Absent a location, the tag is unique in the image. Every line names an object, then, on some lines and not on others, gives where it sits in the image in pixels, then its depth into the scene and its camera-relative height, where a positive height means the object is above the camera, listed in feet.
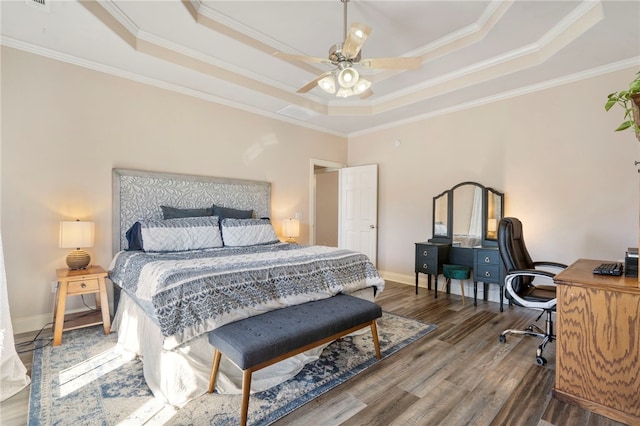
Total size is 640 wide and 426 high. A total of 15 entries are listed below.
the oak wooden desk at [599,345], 5.38 -2.48
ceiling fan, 7.55 +3.98
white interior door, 17.22 +0.20
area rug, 5.52 -3.82
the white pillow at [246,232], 11.38 -0.85
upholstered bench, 5.27 -2.43
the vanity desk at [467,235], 12.53 -1.01
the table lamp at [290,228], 14.80 -0.82
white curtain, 6.24 -3.27
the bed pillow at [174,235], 9.80 -0.85
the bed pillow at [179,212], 11.39 -0.07
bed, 6.07 -1.58
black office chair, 7.83 -1.88
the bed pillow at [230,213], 12.71 -0.09
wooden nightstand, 8.33 -2.43
